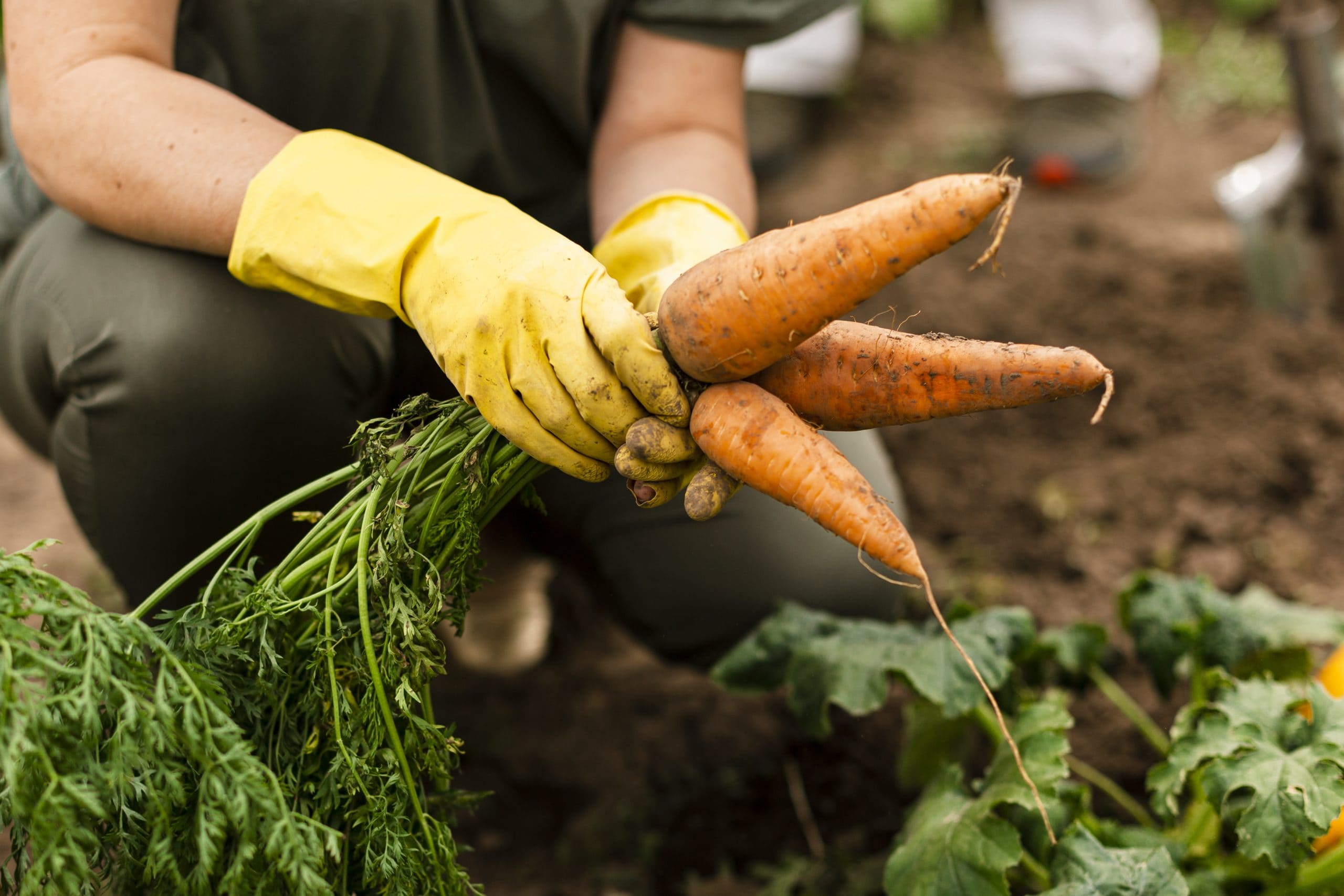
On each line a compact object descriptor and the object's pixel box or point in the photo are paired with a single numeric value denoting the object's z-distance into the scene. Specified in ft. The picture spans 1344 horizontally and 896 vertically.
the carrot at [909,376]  3.23
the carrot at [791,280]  3.15
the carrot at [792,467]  3.27
